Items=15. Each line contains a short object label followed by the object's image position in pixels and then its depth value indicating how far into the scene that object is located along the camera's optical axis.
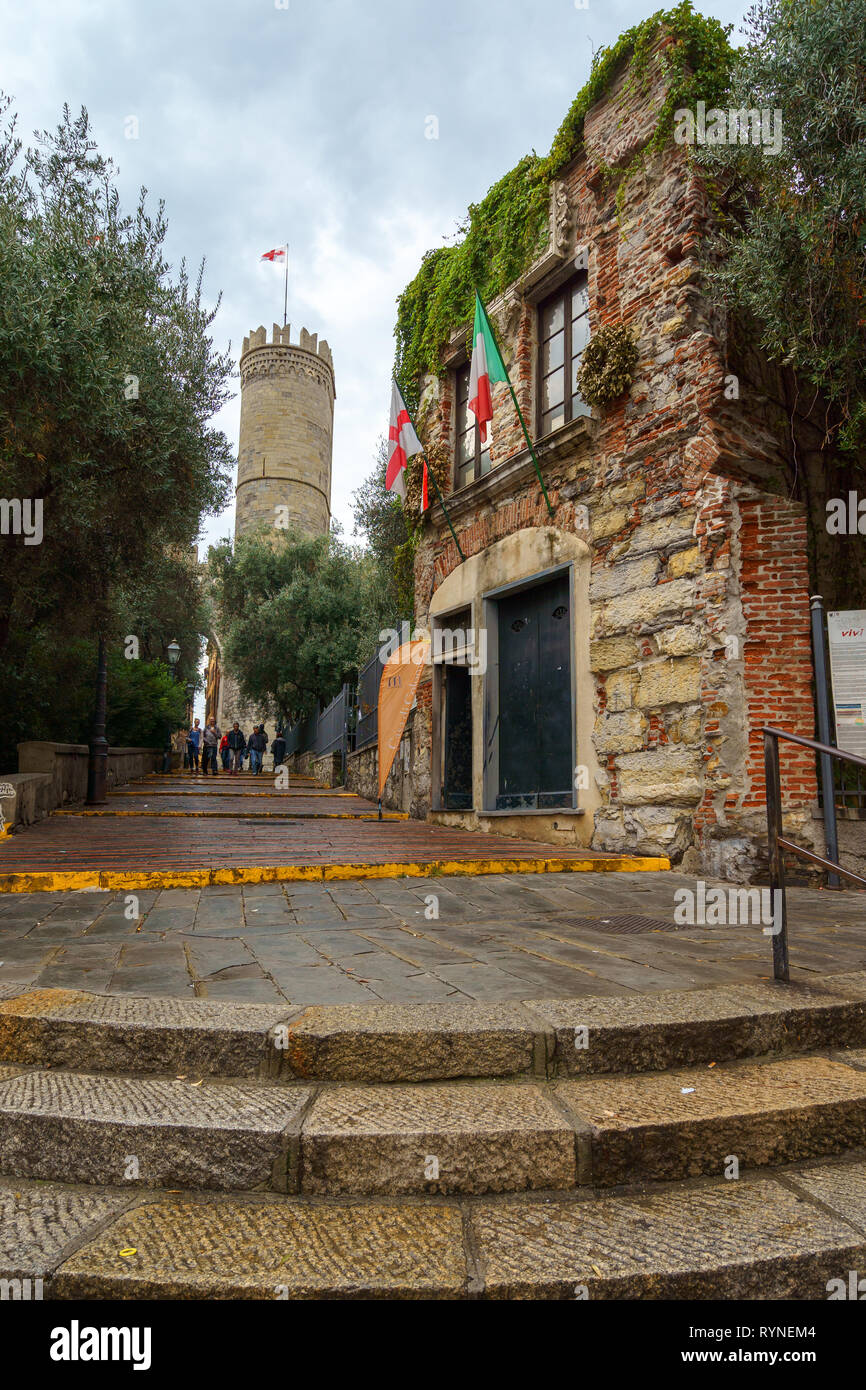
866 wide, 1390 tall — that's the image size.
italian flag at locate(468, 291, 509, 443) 8.80
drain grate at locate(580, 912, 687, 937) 4.31
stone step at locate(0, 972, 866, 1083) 2.46
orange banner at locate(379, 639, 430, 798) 10.13
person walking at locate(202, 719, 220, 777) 25.39
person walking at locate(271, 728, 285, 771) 26.50
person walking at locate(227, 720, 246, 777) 27.94
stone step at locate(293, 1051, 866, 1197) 2.08
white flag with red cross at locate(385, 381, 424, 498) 10.19
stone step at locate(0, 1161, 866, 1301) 1.72
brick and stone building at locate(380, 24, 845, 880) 6.24
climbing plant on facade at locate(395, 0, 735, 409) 7.04
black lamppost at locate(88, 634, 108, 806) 10.52
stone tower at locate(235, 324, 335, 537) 37.28
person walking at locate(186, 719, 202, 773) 26.36
